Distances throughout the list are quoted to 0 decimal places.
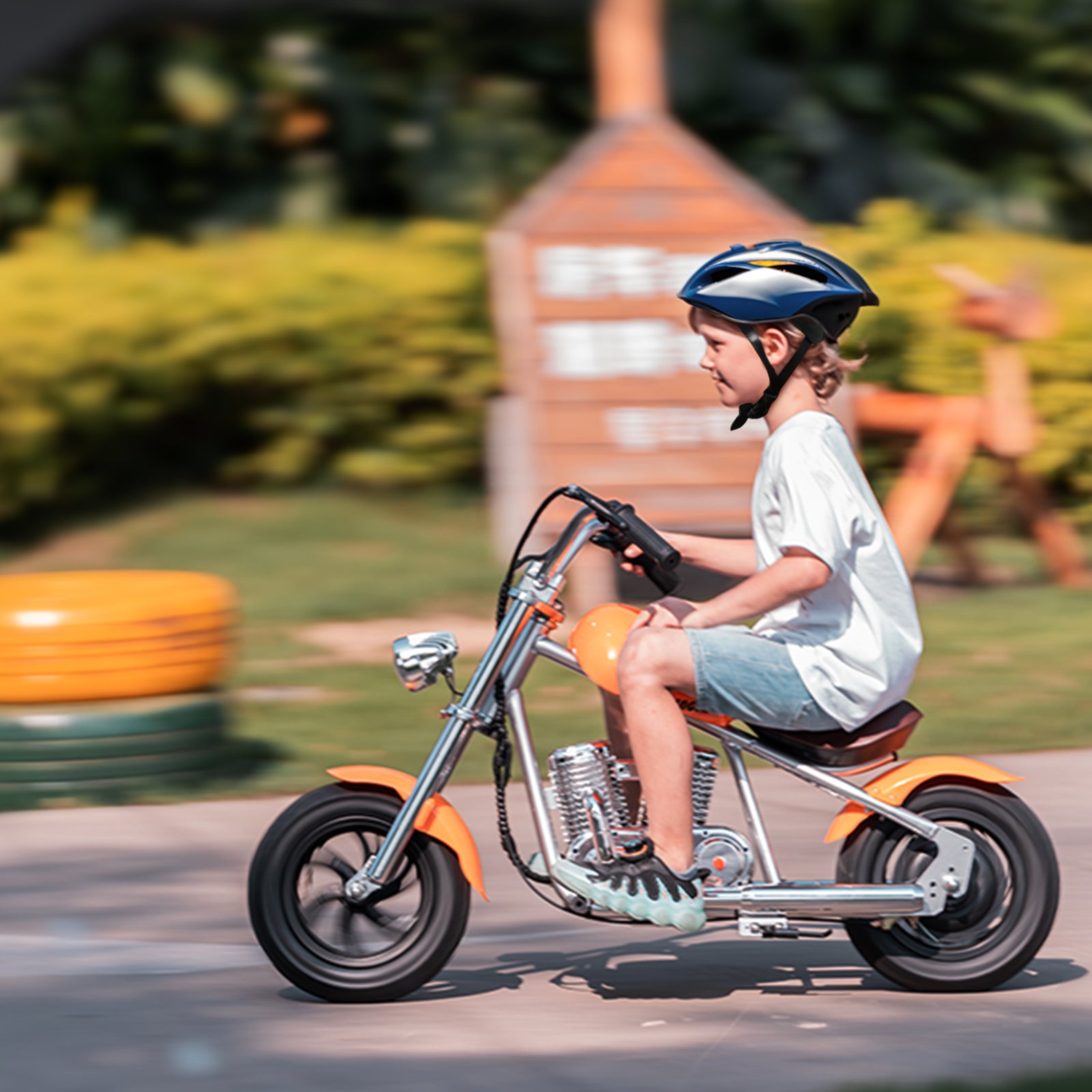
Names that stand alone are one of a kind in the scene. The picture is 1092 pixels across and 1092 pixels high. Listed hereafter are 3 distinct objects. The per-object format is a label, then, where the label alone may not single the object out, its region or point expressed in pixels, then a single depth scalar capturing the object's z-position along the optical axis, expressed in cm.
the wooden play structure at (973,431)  2127
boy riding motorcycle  950
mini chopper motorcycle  974
